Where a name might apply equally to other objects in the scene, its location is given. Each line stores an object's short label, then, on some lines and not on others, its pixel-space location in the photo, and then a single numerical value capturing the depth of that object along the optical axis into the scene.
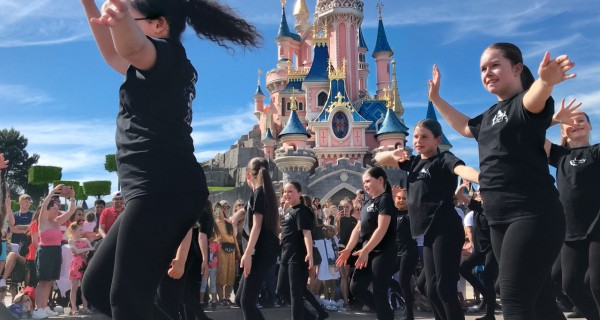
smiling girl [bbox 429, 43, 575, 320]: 3.09
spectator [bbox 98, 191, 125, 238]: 9.22
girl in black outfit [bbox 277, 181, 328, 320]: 6.23
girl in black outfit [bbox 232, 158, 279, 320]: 5.36
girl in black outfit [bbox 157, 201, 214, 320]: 5.25
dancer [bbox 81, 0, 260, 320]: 2.69
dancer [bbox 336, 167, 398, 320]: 5.77
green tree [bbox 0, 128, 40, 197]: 55.38
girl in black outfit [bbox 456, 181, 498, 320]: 7.36
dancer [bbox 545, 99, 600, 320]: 4.64
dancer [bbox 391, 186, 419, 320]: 6.74
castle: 38.97
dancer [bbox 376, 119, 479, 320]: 4.80
